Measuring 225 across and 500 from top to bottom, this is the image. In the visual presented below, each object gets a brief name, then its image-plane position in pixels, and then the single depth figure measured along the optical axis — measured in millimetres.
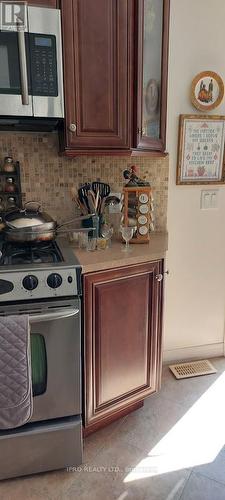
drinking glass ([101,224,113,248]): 1754
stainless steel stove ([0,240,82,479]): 1329
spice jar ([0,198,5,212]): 1811
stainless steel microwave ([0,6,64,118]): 1403
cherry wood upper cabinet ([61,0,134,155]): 1488
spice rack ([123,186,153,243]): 1756
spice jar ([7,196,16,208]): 1832
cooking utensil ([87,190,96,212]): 1754
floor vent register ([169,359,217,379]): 2234
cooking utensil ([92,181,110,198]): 1870
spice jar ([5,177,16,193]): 1812
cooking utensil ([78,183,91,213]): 1803
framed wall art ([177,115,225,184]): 2057
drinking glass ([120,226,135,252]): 1698
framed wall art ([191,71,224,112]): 1999
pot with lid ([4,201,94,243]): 1526
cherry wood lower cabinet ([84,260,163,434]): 1521
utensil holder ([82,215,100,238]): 1733
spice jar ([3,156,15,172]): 1784
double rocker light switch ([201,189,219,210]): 2186
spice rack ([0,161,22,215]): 1812
